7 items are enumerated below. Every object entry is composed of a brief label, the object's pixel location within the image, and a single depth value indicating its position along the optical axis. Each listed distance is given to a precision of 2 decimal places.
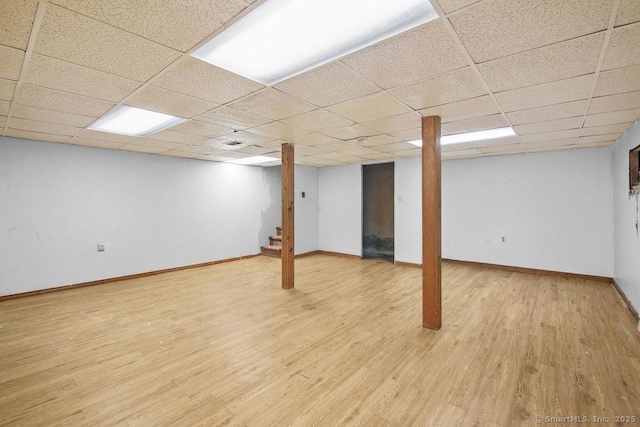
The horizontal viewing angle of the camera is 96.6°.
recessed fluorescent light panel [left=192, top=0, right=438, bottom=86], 1.52
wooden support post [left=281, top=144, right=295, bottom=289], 4.75
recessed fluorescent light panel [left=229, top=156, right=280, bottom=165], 6.35
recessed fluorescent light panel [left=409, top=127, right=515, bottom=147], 4.04
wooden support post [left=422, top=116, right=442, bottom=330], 3.21
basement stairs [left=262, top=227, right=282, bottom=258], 7.46
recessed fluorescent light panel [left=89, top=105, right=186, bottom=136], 3.28
